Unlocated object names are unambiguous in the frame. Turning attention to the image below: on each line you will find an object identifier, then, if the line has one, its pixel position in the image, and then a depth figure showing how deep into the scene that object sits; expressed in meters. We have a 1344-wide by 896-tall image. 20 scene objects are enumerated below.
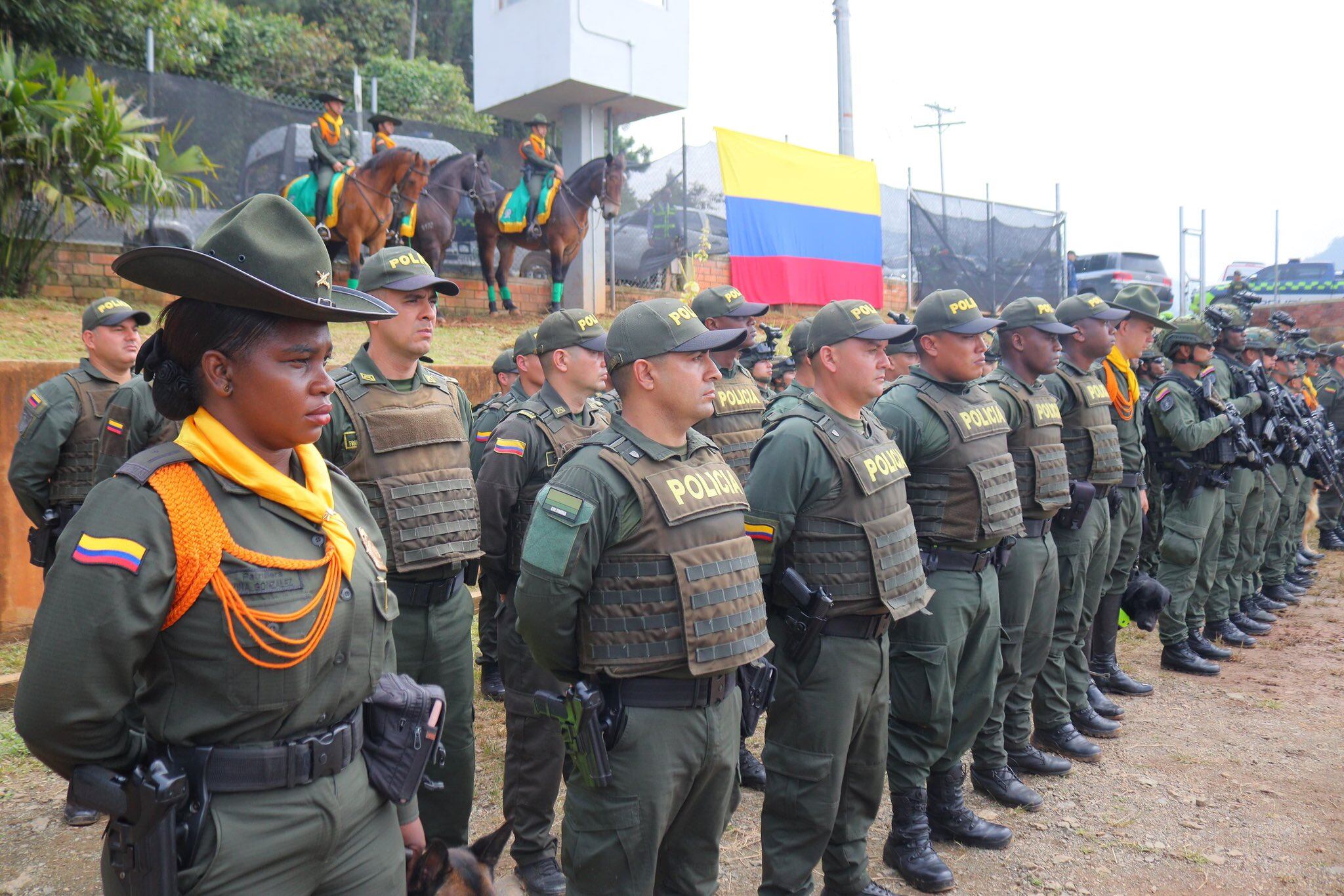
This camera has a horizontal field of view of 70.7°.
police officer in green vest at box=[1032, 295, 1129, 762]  5.50
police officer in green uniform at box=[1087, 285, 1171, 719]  6.13
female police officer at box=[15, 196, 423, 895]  1.76
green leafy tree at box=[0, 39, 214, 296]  9.42
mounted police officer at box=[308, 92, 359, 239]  12.08
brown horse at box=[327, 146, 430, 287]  12.20
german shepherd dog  2.32
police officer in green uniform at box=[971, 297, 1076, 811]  4.82
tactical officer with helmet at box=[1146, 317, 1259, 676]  7.09
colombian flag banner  15.48
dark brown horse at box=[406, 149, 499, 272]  13.64
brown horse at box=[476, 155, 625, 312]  14.52
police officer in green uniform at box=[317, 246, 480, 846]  3.49
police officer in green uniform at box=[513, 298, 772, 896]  2.79
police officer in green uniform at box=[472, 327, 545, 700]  5.73
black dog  6.54
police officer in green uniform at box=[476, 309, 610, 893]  4.09
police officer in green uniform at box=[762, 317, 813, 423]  4.19
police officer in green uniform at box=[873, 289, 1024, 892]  4.11
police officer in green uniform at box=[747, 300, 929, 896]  3.50
